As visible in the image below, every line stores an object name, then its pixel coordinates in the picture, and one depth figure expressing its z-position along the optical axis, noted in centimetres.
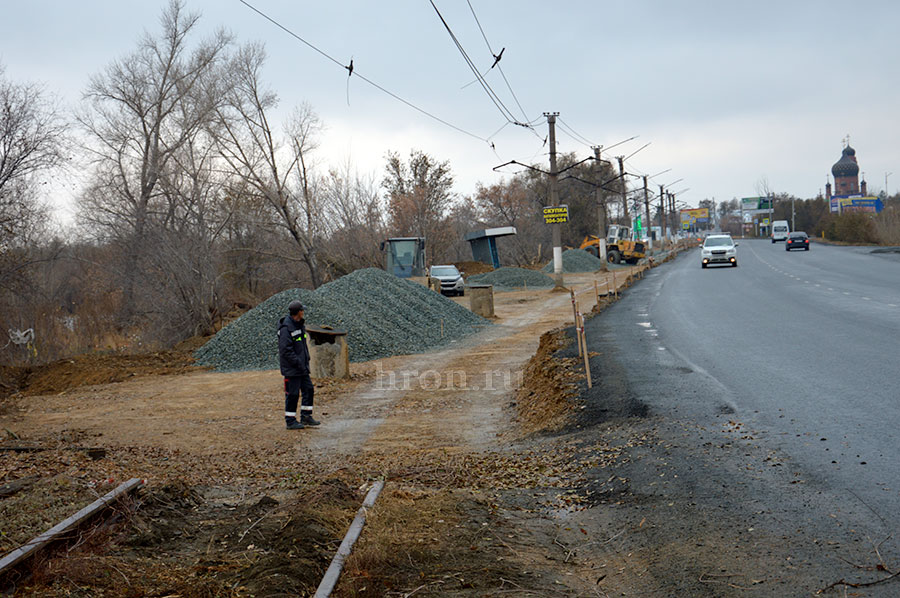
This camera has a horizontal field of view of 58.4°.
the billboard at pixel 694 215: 15315
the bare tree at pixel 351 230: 4628
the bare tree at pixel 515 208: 9424
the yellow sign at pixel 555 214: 4200
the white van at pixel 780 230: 9795
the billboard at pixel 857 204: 11944
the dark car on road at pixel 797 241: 7100
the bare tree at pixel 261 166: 3681
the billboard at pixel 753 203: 15350
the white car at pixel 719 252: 5034
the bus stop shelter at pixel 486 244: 6059
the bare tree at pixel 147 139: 3856
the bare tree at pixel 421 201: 6372
